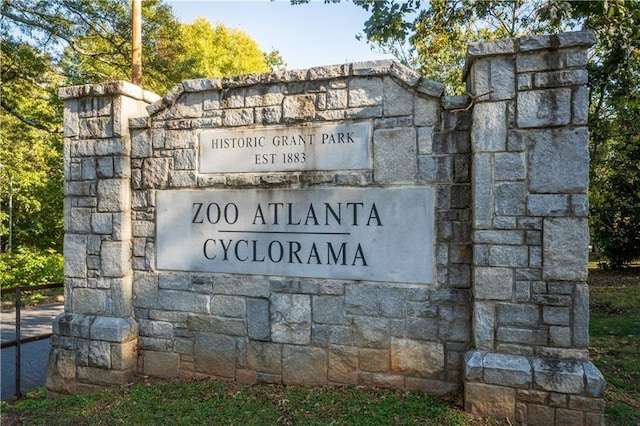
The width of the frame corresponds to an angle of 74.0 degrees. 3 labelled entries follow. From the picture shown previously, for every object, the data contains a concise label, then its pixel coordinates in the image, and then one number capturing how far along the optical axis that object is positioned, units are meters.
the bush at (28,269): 10.56
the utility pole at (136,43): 7.93
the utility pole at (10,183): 12.22
